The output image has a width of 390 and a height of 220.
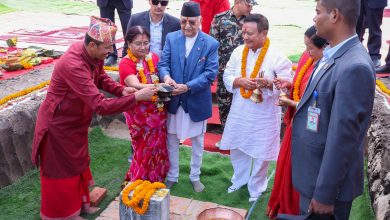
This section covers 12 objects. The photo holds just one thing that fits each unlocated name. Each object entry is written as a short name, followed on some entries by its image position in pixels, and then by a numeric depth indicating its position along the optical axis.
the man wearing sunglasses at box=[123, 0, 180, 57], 4.91
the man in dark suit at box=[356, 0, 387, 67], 6.34
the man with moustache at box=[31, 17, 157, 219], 3.50
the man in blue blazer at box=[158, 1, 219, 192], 4.18
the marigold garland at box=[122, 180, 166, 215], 3.28
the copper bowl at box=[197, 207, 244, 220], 3.46
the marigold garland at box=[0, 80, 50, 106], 5.11
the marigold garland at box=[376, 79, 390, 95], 5.65
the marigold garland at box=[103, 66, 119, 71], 6.49
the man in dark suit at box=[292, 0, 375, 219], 2.26
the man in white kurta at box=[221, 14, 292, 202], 4.04
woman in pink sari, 4.11
